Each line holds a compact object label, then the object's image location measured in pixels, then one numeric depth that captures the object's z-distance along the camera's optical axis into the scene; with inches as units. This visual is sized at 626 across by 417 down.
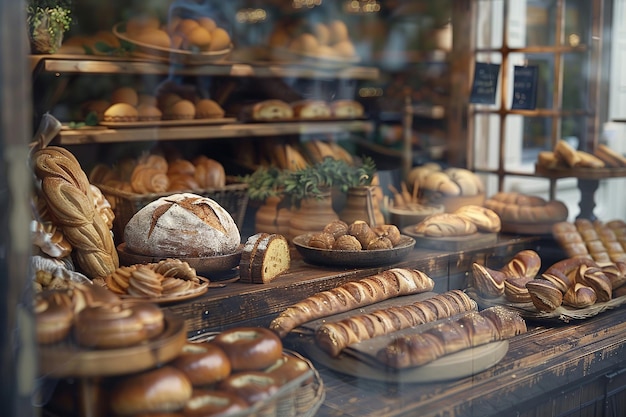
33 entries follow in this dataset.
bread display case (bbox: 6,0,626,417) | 72.3
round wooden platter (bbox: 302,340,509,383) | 87.2
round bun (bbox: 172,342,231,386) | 72.6
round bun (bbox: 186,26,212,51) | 166.6
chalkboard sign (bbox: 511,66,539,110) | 167.5
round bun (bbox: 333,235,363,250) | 112.9
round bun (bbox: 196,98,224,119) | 172.0
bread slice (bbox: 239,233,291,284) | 101.7
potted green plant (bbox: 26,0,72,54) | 127.1
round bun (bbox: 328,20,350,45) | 203.0
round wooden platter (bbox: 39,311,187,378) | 64.8
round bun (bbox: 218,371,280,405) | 71.5
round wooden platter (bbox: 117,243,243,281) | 99.0
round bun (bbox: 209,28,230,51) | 169.5
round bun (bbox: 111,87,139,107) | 161.2
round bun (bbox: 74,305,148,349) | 66.4
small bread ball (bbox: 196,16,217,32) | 171.3
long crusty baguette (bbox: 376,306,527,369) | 86.8
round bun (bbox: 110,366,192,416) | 68.1
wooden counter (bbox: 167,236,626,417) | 86.2
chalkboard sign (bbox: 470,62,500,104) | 174.1
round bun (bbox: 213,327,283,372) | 76.3
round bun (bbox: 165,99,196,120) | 166.9
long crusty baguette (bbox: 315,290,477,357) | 90.3
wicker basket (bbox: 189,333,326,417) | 70.9
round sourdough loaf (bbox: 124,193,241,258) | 99.5
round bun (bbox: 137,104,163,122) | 160.6
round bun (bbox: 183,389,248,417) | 69.4
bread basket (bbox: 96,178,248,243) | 122.9
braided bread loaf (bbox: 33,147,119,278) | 93.9
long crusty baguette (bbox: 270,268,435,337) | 94.7
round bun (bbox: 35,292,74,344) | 64.2
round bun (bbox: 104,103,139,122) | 156.3
